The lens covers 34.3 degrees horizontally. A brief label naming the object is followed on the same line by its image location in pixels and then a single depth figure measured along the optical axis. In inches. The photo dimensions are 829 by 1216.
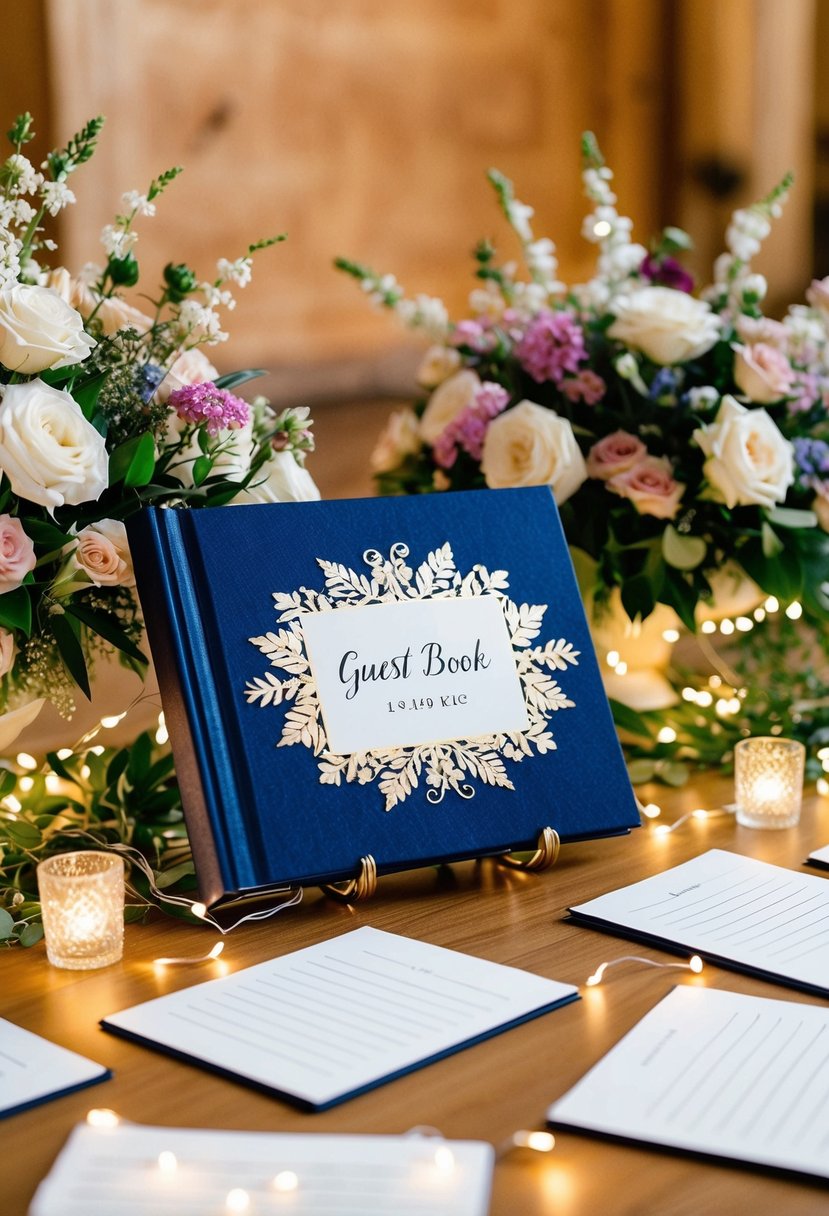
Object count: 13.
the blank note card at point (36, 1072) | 29.7
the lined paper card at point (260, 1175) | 25.2
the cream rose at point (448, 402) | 58.4
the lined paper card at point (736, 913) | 37.2
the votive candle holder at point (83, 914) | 36.9
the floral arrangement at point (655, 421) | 54.1
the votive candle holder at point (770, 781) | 49.1
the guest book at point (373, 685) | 39.1
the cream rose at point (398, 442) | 62.7
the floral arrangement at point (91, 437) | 39.2
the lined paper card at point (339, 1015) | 30.8
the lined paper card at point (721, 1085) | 27.6
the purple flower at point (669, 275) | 60.4
